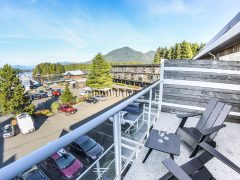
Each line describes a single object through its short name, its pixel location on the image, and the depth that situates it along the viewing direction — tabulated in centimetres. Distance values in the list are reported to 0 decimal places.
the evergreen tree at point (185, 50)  3002
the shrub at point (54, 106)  1988
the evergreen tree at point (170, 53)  3315
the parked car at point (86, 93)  2705
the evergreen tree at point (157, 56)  3678
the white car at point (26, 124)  1317
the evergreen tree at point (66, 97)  2088
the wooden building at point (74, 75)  5316
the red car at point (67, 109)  1730
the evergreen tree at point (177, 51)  3068
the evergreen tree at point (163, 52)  3543
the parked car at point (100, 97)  2297
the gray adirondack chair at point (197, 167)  145
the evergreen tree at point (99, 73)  2447
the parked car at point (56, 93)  2870
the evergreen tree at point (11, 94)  1585
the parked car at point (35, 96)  2695
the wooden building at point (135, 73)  2683
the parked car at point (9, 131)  1286
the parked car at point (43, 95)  2781
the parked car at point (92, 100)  2185
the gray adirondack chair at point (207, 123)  238
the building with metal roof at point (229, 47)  274
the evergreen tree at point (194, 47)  3745
